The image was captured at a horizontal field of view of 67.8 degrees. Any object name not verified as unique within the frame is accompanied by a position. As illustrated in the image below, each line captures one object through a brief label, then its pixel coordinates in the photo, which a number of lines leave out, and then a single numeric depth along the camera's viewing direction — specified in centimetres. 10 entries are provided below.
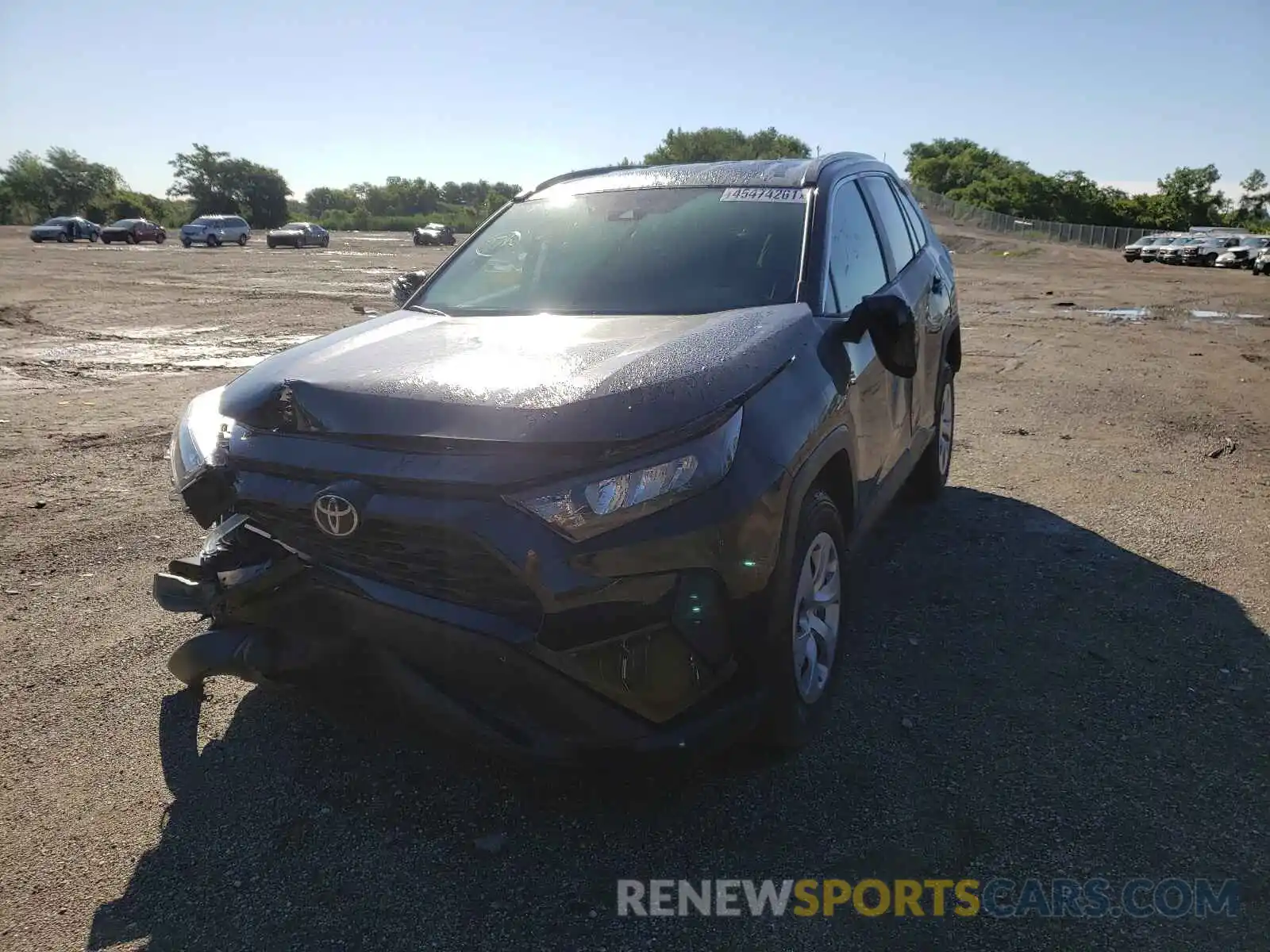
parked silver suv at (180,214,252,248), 4559
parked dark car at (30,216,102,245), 4484
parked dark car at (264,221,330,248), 4597
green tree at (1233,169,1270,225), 9000
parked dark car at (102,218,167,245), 4887
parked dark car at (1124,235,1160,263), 4306
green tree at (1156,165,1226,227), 8519
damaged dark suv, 233
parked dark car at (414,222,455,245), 5304
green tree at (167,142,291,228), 8800
